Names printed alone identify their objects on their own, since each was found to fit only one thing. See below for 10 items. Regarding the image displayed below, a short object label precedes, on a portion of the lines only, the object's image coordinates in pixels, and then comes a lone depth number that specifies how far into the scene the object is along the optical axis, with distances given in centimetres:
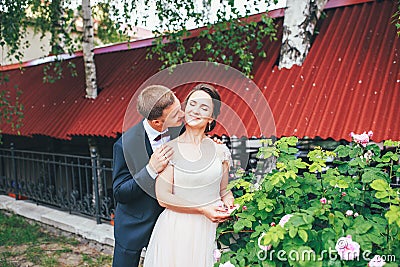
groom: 225
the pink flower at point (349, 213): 192
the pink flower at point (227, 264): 196
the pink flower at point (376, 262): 159
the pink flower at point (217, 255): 219
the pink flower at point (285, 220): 176
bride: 221
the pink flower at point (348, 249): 164
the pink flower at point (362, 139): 219
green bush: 169
